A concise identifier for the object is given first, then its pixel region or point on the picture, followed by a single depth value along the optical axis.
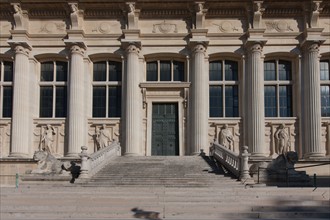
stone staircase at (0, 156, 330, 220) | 14.83
